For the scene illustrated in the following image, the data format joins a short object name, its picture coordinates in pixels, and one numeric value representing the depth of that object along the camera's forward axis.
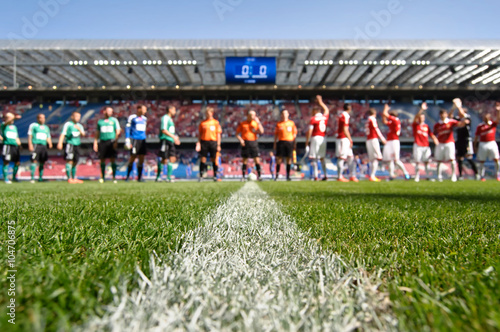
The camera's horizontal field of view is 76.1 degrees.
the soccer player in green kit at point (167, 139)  8.35
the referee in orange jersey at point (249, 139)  8.87
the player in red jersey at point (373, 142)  8.92
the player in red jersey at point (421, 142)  9.66
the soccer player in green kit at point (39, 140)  9.36
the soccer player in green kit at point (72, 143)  8.45
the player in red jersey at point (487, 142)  9.66
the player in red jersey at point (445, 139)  9.27
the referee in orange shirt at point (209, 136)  8.62
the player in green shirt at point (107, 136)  8.20
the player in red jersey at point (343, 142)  8.52
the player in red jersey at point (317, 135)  8.73
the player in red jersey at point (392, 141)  9.19
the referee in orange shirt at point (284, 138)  8.86
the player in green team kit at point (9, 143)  9.00
